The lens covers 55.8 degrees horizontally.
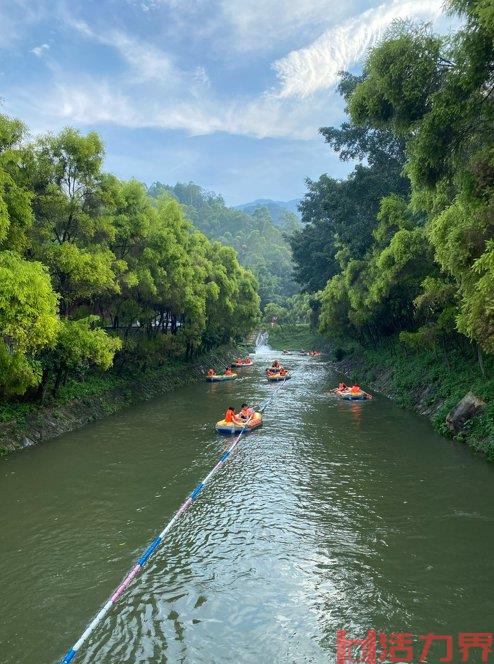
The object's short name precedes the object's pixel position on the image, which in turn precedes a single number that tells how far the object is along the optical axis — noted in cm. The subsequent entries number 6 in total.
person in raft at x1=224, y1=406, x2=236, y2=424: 1809
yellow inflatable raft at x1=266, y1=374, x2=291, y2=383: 3331
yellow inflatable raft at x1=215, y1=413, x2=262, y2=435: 1758
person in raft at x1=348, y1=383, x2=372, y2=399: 2450
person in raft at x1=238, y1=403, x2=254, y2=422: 1839
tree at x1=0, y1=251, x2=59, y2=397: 1142
